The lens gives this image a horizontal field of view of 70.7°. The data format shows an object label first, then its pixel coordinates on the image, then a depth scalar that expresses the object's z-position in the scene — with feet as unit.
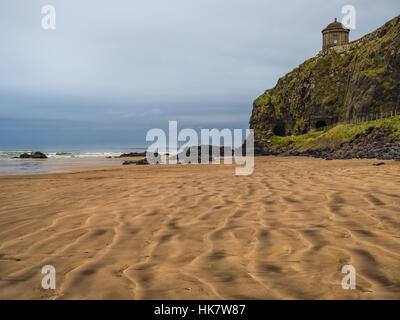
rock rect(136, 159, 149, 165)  79.88
